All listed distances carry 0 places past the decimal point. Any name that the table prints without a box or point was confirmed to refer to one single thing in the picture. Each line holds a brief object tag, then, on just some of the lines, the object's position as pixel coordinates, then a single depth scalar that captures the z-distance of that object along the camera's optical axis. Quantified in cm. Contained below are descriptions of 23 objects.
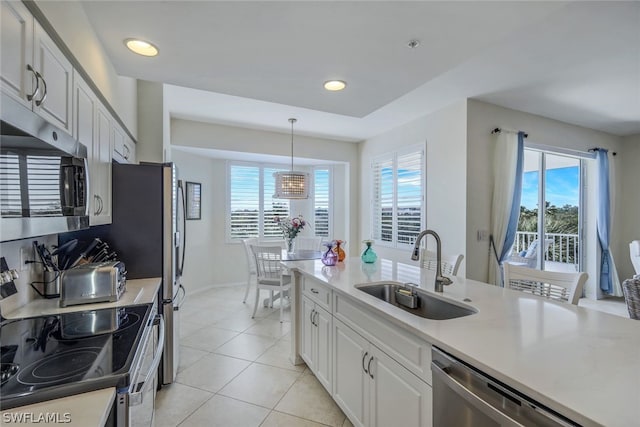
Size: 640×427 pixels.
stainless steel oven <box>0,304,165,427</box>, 88
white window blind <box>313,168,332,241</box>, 600
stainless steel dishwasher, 79
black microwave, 84
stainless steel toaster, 160
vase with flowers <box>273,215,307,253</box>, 444
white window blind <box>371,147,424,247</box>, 427
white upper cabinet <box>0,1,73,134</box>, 90
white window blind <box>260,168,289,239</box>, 568
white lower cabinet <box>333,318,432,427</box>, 123
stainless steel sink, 159
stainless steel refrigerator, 217
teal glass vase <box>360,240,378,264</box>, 272
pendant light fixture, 423
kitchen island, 75
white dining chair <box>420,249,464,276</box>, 258
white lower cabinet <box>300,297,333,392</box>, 203
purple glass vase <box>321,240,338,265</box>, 262
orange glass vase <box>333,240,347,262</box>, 277
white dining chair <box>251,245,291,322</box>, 378
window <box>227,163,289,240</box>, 543
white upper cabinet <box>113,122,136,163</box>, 218
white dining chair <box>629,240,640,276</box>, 387
